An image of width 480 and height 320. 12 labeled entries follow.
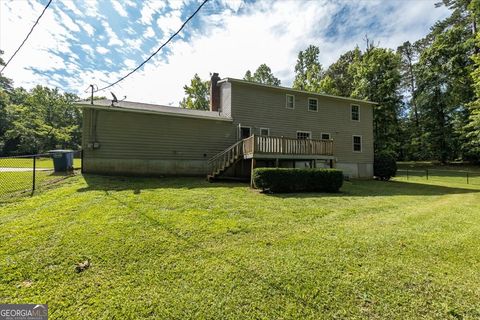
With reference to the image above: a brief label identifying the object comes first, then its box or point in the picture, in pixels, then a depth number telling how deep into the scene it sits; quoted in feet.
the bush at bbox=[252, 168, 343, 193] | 30.55
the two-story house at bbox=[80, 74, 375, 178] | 37.78
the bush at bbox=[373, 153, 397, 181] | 56.49
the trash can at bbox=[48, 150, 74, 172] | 35.68
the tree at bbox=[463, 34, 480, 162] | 48.08
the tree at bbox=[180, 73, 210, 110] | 108.27
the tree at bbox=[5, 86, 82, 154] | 104.06
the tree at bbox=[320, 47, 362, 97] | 103.36
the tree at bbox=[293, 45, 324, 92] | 105.70
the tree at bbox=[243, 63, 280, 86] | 123.95
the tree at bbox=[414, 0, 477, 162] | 87.71
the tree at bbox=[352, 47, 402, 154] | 84.48
